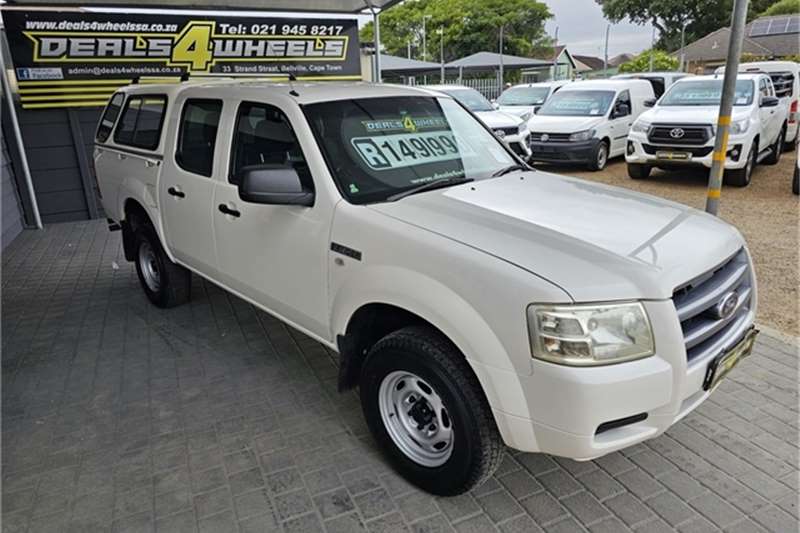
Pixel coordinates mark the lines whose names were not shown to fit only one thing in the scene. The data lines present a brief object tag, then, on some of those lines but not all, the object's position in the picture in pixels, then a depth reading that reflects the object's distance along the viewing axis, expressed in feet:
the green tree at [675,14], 151.02
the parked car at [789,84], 42.58
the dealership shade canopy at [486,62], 93.25
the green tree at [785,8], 141.90
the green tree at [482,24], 174.40
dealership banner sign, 26.23
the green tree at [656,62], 120.26
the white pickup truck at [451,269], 6.82
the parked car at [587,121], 37.50
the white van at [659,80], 52.03
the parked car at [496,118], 38.91
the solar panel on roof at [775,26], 111.45
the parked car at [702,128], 30.27
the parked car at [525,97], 52.90
